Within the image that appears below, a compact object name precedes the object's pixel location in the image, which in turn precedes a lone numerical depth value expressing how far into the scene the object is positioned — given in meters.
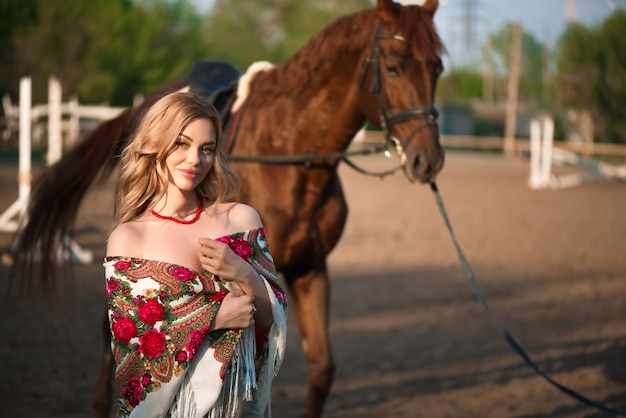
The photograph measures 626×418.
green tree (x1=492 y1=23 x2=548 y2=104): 71.76
